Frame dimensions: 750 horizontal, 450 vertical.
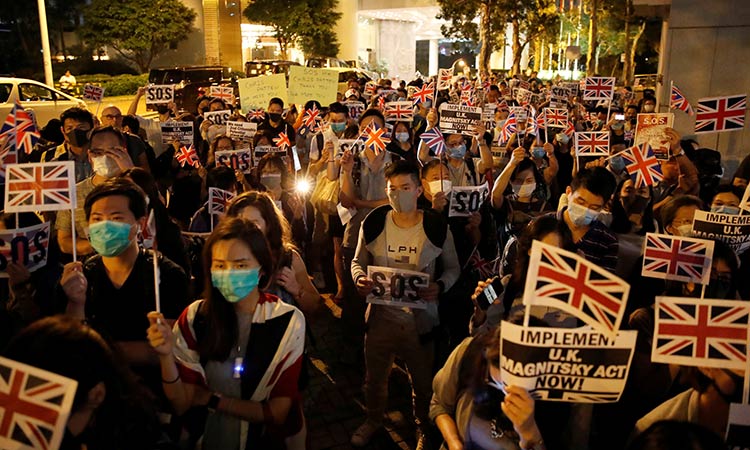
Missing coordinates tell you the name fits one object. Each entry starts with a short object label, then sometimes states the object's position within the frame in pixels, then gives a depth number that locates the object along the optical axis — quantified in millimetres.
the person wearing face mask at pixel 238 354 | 2807
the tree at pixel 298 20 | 44281
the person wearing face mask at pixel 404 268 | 4340
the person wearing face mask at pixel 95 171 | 4516
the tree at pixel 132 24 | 38781
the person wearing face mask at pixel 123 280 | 3324
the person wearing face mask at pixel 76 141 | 6352
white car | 17344
